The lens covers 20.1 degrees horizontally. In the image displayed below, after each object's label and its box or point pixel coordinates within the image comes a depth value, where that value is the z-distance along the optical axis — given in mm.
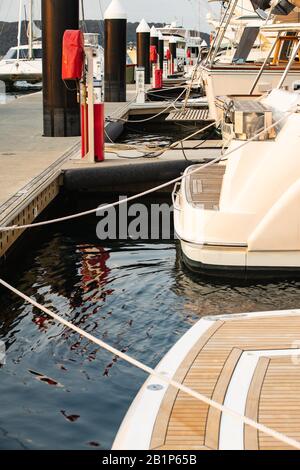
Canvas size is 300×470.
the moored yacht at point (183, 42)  58375
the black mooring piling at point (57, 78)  14477
